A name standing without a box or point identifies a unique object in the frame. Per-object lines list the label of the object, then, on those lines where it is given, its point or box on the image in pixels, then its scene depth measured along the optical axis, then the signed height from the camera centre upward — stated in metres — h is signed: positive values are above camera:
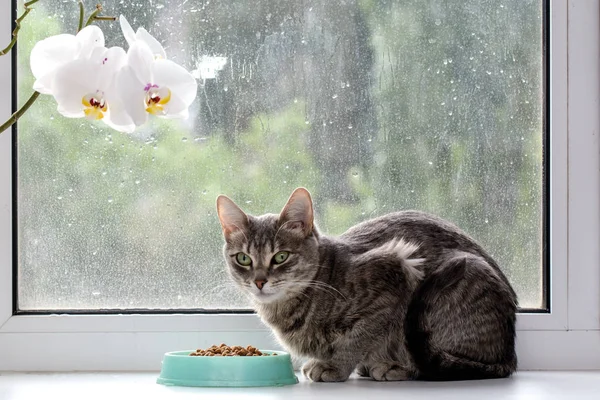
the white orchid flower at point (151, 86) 1.72 +0.07
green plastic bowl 2.01 -0.20
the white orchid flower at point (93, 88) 1.71 +0.07
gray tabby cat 2.07 -0.13
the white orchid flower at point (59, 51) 1.73 +0.10
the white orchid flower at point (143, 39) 1.75 +0.11
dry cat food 2.04 -0.18
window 2.21 +0.04
